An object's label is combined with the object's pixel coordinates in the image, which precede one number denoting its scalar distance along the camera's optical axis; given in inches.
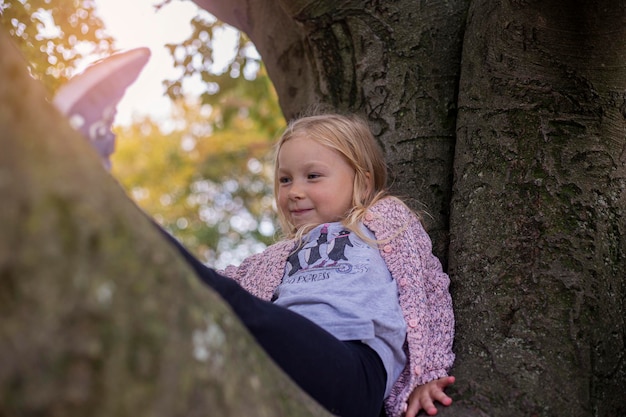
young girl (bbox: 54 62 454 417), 75.0
